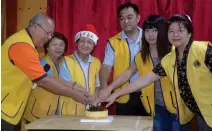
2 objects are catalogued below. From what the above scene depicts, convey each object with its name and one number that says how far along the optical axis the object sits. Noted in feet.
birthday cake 7.43
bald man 6.97
